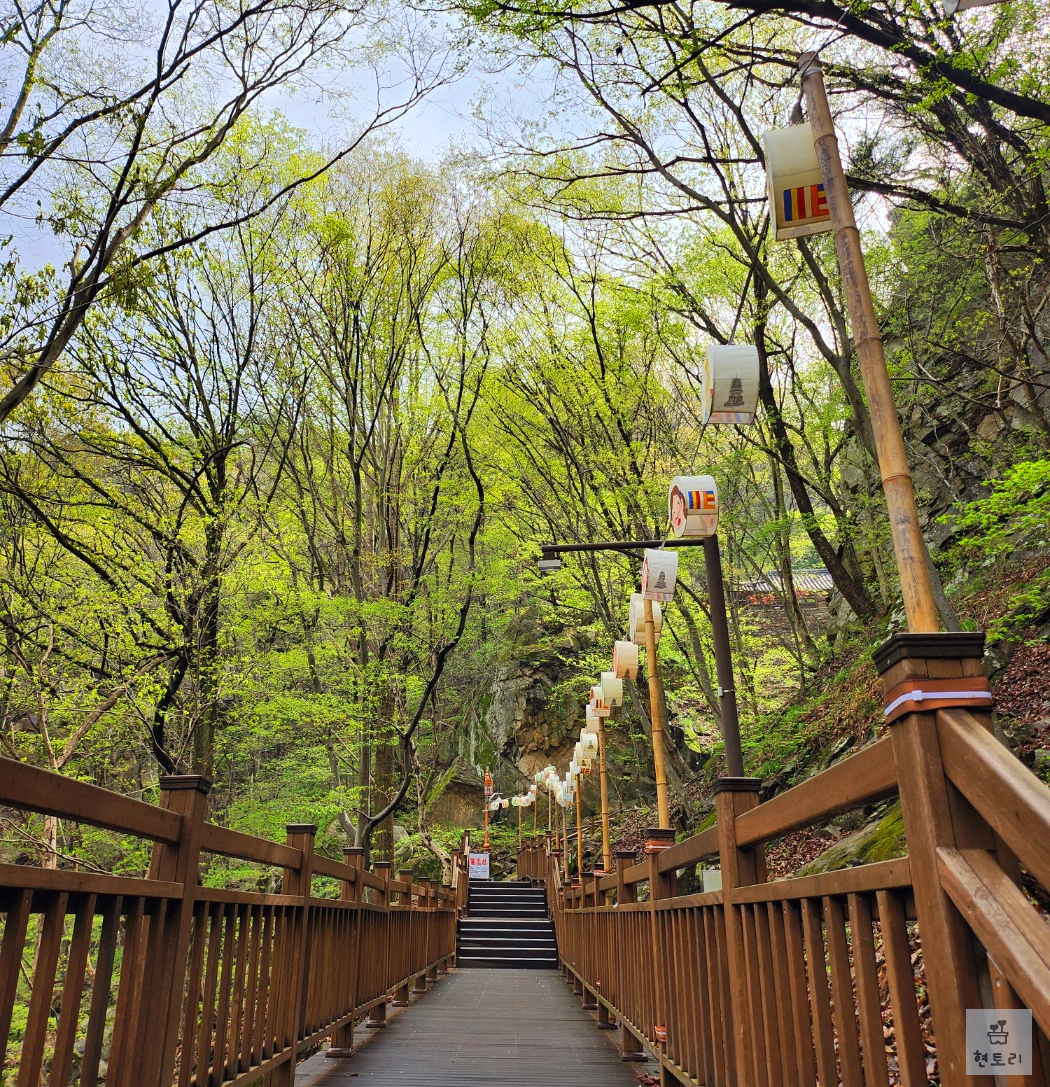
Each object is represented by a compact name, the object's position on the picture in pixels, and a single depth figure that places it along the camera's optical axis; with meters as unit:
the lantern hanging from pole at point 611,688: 10.14
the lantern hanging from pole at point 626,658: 8.94
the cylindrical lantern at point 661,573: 7.52
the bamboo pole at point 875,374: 2.68
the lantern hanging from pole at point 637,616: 8.66
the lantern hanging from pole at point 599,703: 10.44
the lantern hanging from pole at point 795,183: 3.66
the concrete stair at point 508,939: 16.05
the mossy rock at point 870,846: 5.30
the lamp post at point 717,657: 6.76
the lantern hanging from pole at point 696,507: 6.96
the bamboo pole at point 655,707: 8.17
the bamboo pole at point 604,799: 9.59
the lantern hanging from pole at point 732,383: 5.19
